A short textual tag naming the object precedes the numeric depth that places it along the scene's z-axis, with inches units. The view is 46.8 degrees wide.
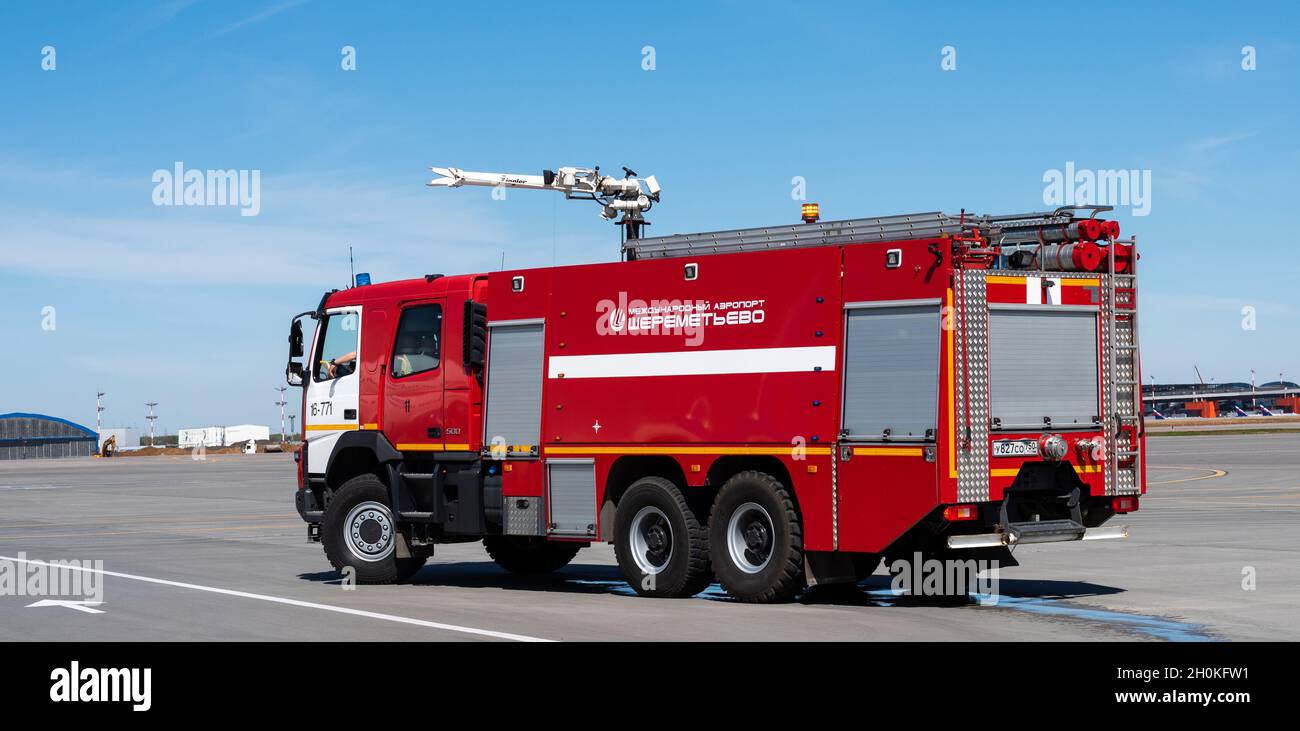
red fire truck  531.8
